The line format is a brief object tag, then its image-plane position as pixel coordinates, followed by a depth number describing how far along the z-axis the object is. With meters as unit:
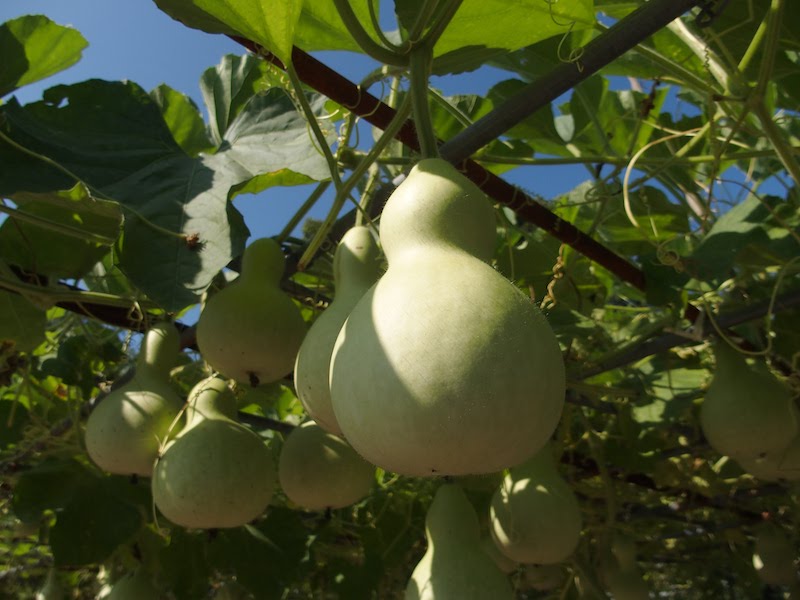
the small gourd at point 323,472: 1.18
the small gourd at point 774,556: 2.49
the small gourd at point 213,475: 0.97
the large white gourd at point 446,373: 0.49
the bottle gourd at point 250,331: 0.95
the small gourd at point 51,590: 2.36
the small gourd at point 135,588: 1.61
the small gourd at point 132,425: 1.07
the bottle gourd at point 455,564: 0.96
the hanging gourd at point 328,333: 0.69
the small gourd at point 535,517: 1.24
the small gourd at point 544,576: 2.27
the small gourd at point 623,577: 2.17
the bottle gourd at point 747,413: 1.38
